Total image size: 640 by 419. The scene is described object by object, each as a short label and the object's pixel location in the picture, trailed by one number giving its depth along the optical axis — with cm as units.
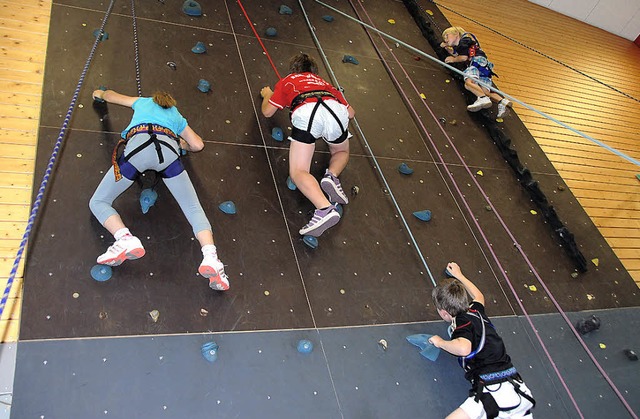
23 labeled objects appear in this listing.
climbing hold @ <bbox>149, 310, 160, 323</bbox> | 200
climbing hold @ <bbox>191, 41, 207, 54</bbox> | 339
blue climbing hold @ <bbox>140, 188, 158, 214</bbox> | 233
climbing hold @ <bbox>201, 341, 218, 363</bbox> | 196
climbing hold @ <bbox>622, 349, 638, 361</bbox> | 292
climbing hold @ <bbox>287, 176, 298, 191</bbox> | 279
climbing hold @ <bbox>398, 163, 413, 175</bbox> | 331
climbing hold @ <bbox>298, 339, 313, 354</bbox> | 215
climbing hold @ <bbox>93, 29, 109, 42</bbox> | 315
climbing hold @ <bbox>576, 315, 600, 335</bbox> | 291
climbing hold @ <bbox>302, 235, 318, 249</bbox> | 256
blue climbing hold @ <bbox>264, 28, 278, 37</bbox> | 388
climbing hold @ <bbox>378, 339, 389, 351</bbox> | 232
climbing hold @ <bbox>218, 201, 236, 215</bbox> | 253
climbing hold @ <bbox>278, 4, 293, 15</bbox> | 421
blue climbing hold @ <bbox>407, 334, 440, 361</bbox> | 239
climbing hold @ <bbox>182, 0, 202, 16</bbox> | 369
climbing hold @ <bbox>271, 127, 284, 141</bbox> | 306
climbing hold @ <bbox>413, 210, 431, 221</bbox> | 304
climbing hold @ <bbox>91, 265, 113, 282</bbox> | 203
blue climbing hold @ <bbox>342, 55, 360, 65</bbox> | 404
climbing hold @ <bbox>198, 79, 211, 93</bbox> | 312
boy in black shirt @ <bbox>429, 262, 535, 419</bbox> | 206
